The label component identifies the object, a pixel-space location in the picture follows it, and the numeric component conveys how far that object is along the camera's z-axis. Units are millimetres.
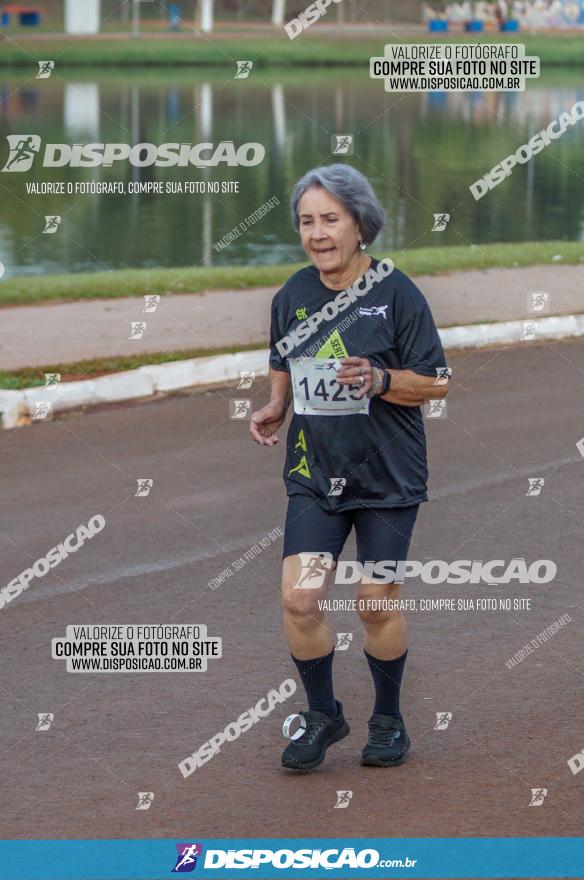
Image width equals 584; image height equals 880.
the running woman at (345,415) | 10055
